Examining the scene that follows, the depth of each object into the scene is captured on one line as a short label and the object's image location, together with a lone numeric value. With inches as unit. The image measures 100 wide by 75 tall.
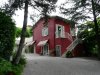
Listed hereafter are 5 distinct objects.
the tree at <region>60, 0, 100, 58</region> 336.9
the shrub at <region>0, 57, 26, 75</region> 148.2
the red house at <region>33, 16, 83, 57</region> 433.2
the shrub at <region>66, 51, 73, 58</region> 373.0
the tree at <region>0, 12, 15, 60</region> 182.2
